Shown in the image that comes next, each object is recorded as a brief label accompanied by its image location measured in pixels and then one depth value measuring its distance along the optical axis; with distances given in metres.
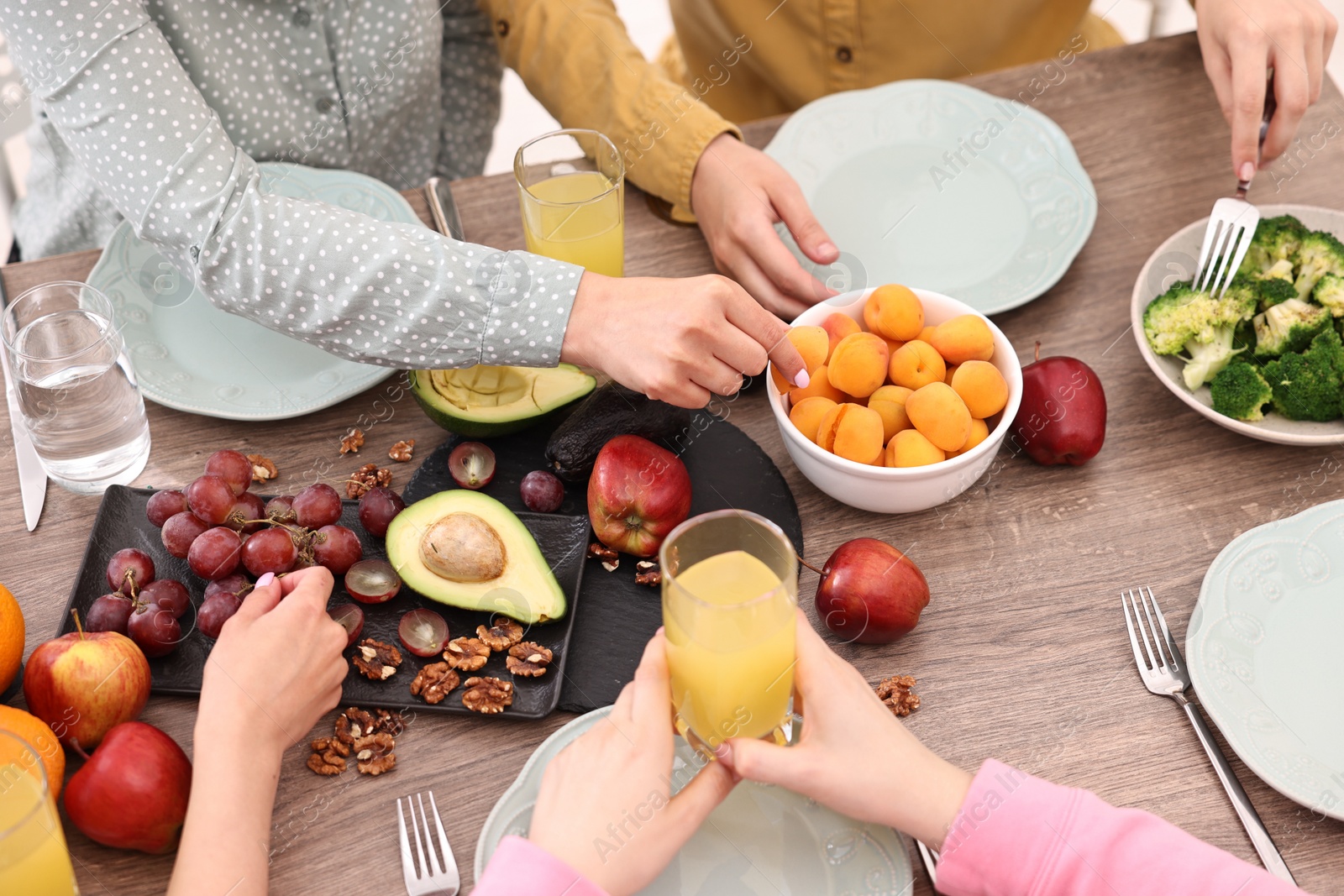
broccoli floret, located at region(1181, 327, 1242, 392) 1.11
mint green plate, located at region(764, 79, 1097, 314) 1.28
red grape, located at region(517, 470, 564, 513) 1.06
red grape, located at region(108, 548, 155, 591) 0.96
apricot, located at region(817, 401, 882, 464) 0.99
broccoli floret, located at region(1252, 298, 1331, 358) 1.10
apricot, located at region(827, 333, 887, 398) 1.03
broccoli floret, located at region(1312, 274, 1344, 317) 1.10
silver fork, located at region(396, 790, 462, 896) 0.80
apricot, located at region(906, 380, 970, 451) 0.98
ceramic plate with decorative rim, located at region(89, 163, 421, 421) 1.16
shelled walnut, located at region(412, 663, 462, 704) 0.91
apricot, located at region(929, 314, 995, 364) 1.05
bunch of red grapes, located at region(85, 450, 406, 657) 0.93
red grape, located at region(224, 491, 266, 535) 1.01
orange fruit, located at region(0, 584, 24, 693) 0.90
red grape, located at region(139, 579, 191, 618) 0.94
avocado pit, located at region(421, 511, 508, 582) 0.97
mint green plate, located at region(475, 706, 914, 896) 0.80
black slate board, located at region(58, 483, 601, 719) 0.92
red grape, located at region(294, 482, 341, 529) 1.01
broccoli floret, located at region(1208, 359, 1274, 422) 1.06
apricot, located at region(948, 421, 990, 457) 1.01
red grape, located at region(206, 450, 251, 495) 1.03
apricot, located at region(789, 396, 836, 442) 1.03
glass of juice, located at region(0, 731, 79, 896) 0.67
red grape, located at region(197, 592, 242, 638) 0.93
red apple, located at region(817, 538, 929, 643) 0.93
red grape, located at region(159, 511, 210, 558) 0.99
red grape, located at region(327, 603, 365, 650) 0.94
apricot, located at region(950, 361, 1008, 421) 1.01
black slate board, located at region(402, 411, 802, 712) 0.94
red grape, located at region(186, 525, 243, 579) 0.96
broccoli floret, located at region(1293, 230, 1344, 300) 1.13
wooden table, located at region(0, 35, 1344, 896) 0.85
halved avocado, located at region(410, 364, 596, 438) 1.10
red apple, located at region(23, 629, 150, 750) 0.86
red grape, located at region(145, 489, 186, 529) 1.01
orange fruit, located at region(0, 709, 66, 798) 0.81
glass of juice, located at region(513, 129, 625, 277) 1.15
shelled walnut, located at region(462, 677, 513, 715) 0.90
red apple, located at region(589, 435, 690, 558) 1.00
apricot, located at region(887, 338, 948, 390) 1.04
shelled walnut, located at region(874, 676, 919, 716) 0.90
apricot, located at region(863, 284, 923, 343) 1.07
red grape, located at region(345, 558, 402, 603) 0.98
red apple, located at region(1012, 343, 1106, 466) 1.06
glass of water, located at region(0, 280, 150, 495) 1.04
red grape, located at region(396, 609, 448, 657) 0.94
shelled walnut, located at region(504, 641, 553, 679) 0.92
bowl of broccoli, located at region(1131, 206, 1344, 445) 1.06
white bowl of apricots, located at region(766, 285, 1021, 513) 0.99
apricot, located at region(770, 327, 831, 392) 1.06
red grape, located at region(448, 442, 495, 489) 1.09
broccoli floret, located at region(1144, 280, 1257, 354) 1.11
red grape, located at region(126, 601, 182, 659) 0.92
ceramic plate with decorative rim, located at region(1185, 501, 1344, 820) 0.85
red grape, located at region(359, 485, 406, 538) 1.02
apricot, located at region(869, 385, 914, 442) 1.02
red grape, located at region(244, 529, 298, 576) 0.96
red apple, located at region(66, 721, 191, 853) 0.80
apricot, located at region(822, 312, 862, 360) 1.09
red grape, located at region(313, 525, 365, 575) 0.98
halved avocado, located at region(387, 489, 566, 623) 0.96
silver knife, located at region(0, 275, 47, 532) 1.08
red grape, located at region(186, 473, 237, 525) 0.99
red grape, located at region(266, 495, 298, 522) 1.02
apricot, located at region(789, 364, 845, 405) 1.06
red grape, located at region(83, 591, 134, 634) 0.93
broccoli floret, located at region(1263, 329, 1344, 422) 1.05
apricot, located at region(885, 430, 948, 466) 0.99
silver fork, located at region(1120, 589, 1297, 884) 0.82
